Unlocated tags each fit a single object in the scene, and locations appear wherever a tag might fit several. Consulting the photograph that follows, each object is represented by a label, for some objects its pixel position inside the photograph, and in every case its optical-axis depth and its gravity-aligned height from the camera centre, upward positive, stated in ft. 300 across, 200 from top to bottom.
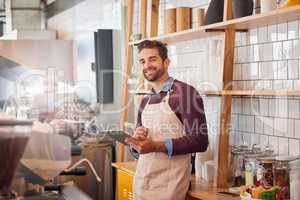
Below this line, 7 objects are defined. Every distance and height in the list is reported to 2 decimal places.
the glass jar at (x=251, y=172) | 8.98 -1.55
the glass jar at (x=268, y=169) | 8.30 -1.40
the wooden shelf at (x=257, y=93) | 7.98 -0.06
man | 9.39 -0.87
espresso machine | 4.00 -0.65
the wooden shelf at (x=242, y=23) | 8.02 +1.26
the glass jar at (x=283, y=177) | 8.16 -1.50
